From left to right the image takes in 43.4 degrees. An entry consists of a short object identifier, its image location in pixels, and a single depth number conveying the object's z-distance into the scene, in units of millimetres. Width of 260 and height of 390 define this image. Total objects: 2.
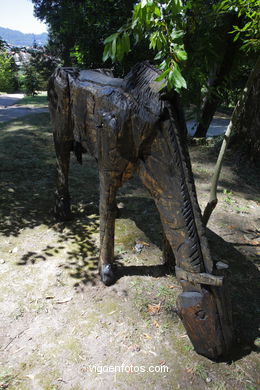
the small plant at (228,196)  6113
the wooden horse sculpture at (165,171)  2502
